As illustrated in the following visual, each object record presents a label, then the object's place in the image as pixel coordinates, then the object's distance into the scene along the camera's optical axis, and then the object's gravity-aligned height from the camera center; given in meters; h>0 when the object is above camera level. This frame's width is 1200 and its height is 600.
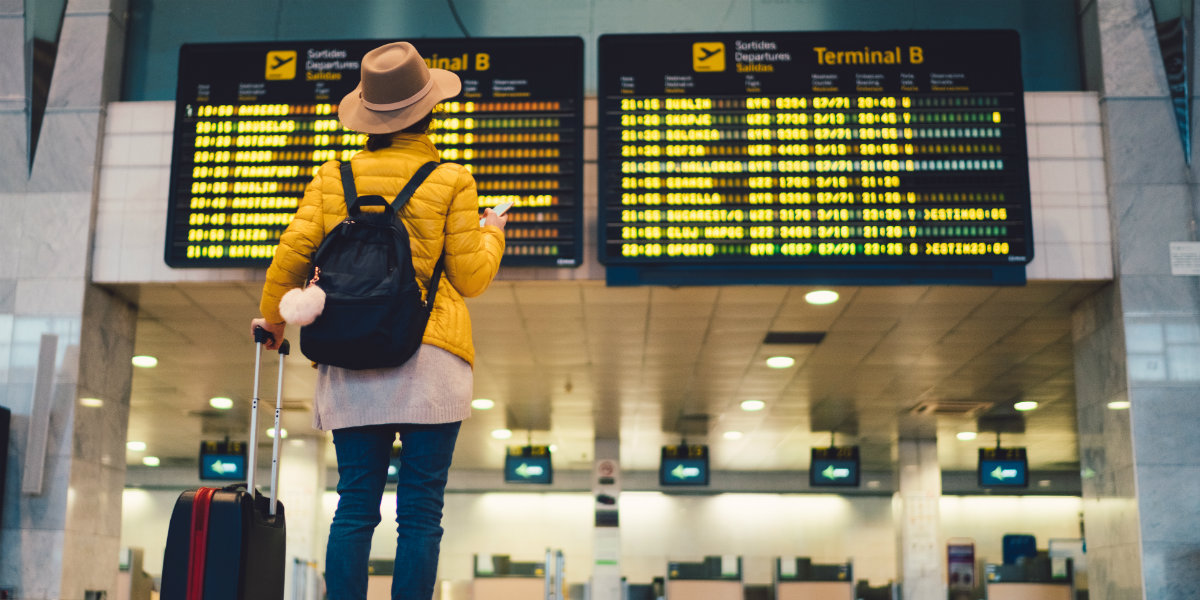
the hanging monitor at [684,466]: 15.23 +1.05
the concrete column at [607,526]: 14.84 +0.26
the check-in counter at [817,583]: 13.69 -0.41
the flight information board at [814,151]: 6.57 +2.25
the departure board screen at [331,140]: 6.67 +2.32
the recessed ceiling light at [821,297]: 7.71 +1.66
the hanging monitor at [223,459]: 15.31 +1.09
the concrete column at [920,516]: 15.34 +0.43
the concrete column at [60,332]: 6.82 +1.27
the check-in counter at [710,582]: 13.59 -0.40
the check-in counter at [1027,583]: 12.84 -0.37
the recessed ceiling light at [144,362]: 10.15 +1.58
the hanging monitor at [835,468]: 15.14 +1.03
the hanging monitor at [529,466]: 15.20 +1.03
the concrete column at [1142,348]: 6.57 +1.18
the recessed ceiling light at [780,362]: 10.10 +1.61
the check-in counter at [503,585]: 13.52 -0.45
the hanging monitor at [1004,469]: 14.95 +1.03
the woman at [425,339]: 2.77 +0.53
